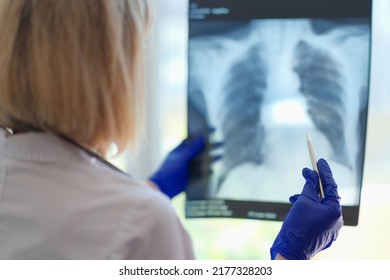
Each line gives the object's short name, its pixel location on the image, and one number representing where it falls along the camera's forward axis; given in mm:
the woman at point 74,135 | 1247
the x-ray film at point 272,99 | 1558
